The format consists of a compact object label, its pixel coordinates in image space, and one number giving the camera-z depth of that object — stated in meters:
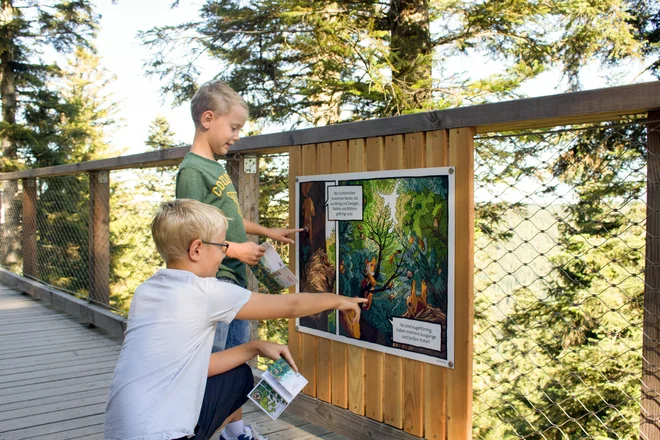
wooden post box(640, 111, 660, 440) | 1.77
